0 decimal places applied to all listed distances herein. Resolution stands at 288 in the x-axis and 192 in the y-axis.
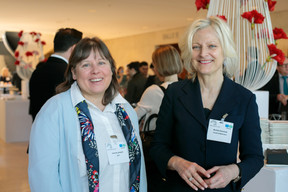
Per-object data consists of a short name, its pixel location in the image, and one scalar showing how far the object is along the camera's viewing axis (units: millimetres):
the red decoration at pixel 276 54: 2504
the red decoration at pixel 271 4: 2592
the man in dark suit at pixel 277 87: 4258
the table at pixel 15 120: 7391
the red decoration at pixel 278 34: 2553
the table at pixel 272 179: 2051
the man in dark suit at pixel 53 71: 2990
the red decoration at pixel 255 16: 2461
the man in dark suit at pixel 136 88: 6625
